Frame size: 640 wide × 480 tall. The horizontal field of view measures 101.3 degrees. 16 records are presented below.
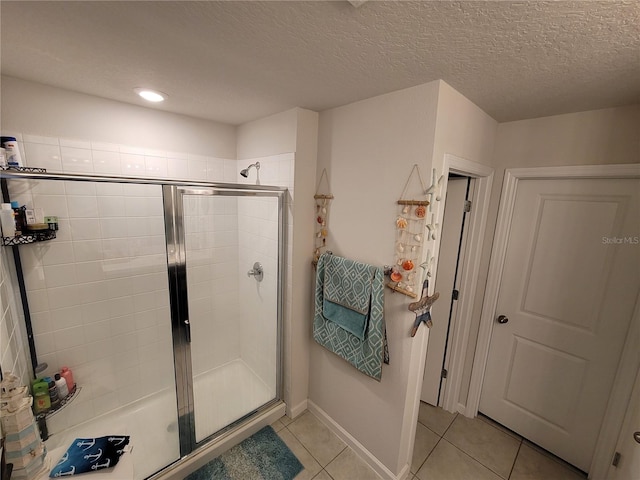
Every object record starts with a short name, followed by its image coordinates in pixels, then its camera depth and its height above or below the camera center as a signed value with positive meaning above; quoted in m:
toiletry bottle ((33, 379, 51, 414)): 1.51 -1.23
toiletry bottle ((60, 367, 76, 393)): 1.69 -1.22
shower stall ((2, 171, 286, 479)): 1.58 -0.85
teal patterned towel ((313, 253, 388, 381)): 1.50 -0.67
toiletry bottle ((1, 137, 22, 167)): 1.31 +0.16
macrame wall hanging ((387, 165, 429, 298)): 1.35 -0.22
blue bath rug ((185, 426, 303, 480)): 1.62 -1.73
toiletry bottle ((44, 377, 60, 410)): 1.58 -1.25
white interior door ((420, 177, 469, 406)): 1.96 -0.64
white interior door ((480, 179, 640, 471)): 1.51 -0.64
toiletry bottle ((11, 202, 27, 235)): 1.37 -0.19
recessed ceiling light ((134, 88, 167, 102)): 1.50 +0.55
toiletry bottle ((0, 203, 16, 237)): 1.29 -0.19
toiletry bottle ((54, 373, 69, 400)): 1.62 -1.25
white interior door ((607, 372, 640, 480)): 1.21 -1.18
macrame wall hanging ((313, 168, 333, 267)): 1.81 -0.14
